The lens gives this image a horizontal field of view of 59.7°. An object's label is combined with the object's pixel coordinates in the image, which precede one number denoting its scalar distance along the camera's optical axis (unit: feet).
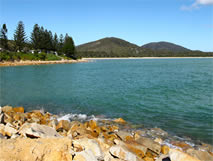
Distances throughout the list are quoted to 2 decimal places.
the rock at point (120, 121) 37.55
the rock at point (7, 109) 41.95
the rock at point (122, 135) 27.42
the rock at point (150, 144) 23.90
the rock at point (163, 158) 20.44
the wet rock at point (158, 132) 31.91
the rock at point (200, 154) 22.94
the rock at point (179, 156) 17.85
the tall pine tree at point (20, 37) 279.90
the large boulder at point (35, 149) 17.25
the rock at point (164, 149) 24.36
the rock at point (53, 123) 32.02
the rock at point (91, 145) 20.11
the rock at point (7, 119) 33.47
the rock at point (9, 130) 24.88
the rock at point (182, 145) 27.25
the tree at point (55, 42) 332.39
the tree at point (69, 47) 325.83
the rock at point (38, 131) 20.99
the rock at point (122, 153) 19.40
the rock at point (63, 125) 31.00
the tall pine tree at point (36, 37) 292.40
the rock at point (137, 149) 21.93
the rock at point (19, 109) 43.37
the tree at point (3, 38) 270.67
